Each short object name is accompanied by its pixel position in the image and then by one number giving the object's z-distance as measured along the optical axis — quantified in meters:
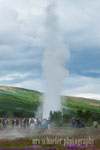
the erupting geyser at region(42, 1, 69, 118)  79.94
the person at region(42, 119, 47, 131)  53.94
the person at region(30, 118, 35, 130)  55.41
